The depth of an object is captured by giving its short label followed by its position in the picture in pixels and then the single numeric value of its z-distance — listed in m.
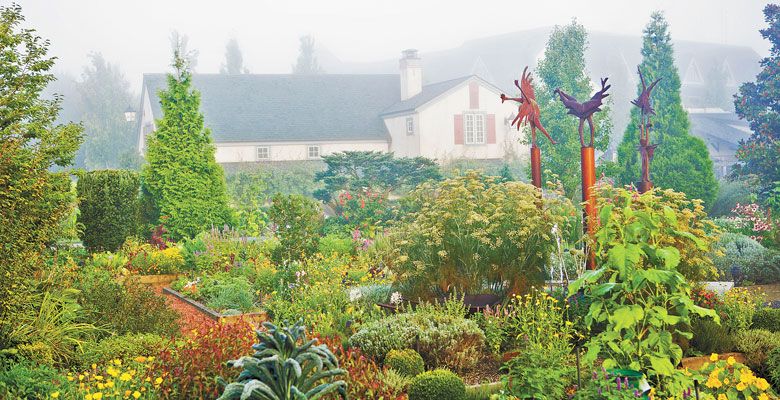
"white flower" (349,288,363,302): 8.05
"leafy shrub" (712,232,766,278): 11.27
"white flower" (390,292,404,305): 7.81
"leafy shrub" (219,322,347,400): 4.36
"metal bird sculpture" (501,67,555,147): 8.88
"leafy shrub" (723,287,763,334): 7.05
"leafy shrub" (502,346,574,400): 5.11
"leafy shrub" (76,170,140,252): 12.87
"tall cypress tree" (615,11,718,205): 18.91
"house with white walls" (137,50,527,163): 30.84
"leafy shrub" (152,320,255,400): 5.06
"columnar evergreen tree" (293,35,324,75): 48.94
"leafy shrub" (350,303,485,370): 6.32
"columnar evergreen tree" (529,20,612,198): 22.22
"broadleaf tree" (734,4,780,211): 17.16
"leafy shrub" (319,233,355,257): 12.40
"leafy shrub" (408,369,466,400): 5.38
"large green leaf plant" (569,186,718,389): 5.11
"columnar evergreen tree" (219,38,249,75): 47.06
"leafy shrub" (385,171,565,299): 7.74
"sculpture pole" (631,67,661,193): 9.79
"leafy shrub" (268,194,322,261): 10.62
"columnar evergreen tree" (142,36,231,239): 14.90
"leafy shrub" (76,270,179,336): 7.31
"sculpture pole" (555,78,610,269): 7.73
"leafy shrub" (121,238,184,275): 11.96
